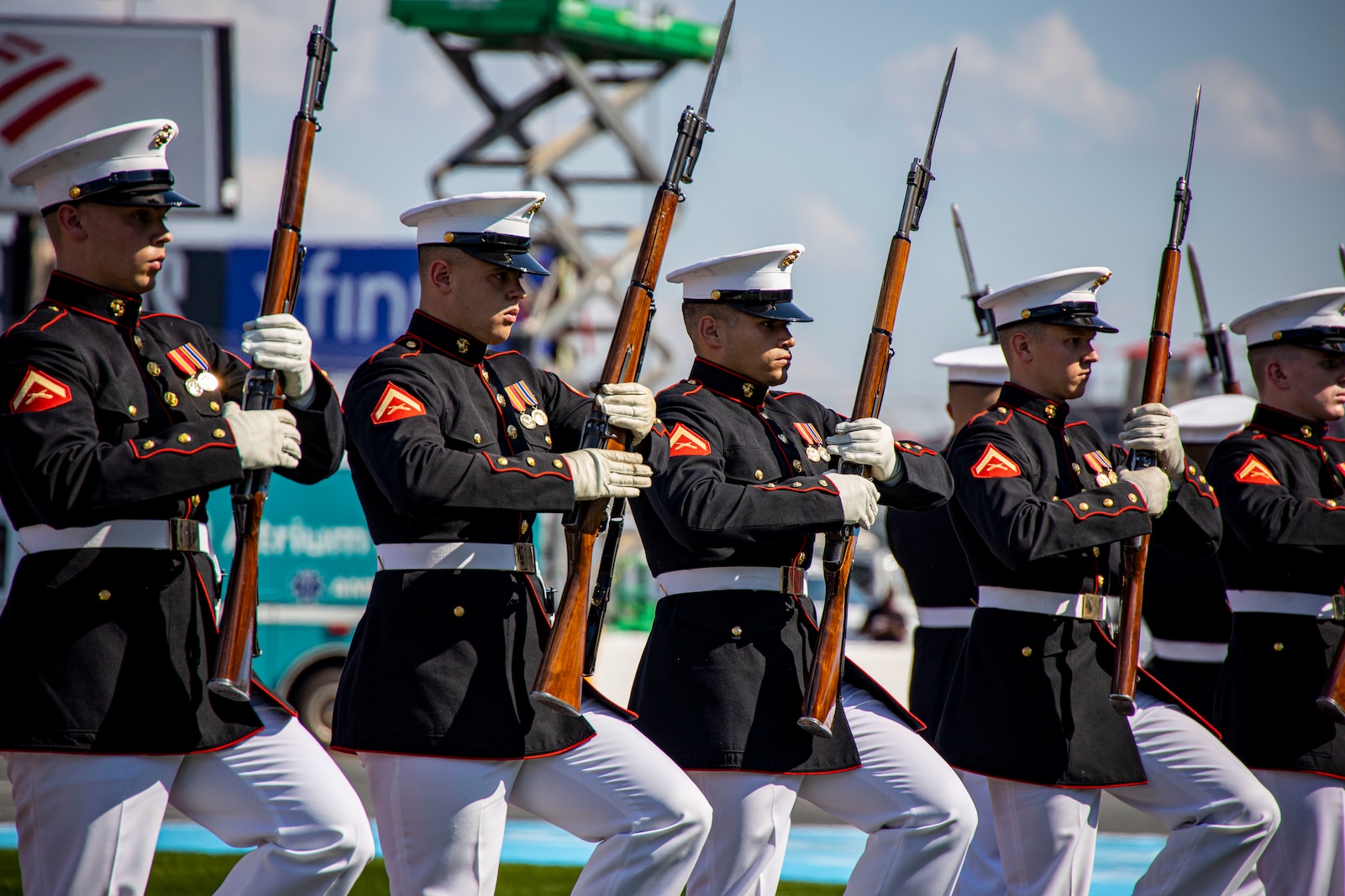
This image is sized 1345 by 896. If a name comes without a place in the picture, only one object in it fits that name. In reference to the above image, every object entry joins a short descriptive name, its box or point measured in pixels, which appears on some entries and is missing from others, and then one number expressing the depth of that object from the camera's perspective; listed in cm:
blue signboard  4700
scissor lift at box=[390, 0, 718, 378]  4878
